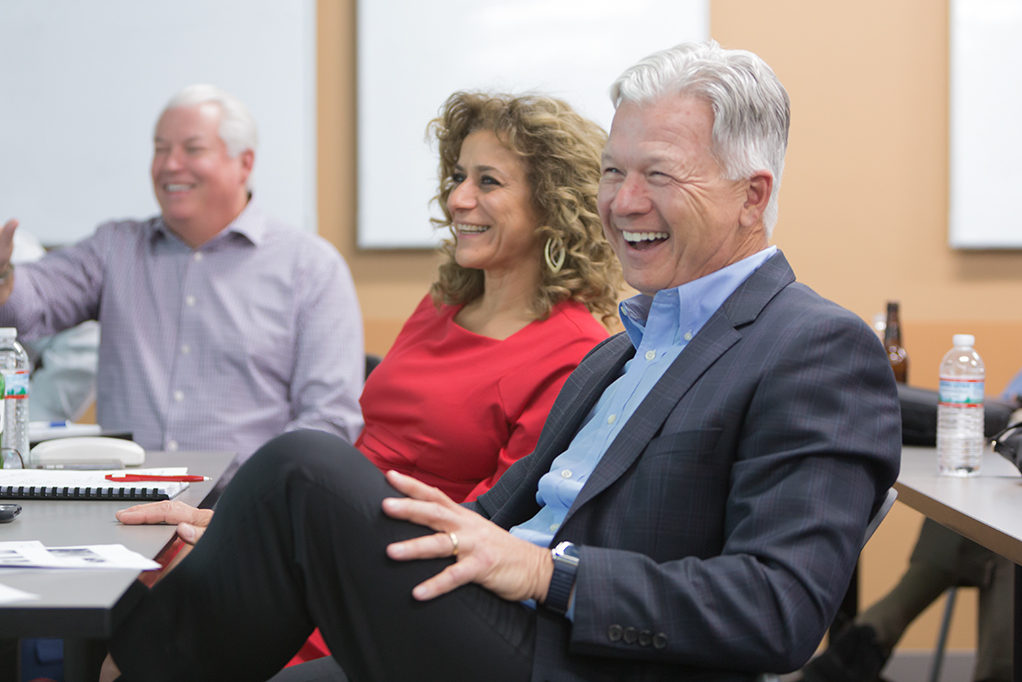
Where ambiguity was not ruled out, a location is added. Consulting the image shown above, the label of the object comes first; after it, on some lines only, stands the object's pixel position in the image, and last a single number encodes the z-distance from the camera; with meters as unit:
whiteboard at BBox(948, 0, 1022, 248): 5.01
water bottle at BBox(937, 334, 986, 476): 3.83
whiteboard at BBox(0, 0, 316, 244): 5.10
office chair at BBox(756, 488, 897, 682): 3.24
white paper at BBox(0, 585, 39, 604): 3.04
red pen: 3.60
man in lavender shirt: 4.54
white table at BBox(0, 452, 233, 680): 3.03
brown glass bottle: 4.50
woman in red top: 3.82
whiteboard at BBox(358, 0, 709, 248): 5.08
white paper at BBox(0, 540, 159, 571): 3.15
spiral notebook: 3.53
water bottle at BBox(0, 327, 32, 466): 3.77
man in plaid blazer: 3.16
